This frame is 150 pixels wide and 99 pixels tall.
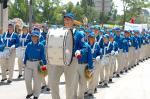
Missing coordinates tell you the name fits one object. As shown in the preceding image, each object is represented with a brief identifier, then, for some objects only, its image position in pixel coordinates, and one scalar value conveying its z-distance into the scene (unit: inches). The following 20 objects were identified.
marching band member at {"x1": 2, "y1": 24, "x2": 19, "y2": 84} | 655.5
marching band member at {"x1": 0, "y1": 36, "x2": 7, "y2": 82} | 644.1
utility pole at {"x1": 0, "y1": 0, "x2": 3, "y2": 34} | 1198.8
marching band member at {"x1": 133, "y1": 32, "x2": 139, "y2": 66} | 984.9
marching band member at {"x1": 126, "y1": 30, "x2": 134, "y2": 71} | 955.5
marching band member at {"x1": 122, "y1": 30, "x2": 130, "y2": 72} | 839.5
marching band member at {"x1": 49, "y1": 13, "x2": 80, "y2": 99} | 371.2
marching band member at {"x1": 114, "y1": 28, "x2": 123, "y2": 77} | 820.6
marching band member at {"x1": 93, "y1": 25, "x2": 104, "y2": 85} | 615.5
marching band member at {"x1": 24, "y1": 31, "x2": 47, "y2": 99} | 503.2
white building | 1306.0
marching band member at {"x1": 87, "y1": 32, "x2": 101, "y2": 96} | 557.0
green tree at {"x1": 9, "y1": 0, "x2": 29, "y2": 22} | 3301.2
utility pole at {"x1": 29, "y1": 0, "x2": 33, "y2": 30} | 1034.1
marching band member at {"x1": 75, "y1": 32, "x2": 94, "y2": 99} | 454.8
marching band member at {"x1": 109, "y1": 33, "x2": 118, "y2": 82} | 682.8
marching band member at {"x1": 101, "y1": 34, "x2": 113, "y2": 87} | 646.2
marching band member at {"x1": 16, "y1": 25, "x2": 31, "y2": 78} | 673.0
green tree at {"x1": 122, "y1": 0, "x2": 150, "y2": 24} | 2967.5
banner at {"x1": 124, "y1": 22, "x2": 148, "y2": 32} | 1561.3
